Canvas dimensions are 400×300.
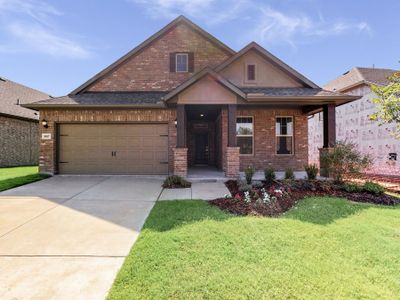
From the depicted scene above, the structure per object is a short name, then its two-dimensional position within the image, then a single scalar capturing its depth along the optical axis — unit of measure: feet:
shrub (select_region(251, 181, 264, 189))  25.48
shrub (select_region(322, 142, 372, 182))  25.14
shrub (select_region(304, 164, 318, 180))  28.25
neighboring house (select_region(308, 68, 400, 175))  47.88
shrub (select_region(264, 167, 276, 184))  27.53
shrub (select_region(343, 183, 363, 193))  24.18
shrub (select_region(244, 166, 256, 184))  27.07
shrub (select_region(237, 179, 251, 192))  23.52
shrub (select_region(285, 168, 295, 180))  28.17
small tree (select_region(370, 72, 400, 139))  21.62
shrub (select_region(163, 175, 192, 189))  26.63
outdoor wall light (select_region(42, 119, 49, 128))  34.71
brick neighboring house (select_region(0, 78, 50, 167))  51.88
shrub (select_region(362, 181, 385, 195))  23.35
